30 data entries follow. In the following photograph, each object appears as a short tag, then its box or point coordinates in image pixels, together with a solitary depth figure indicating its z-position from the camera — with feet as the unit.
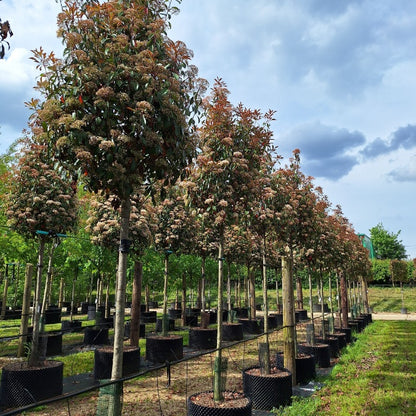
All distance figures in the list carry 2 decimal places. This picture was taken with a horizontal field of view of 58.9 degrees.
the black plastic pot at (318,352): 32.91
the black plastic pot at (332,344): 38.17
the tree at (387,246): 219.20
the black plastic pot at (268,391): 21.21
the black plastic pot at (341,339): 42.13
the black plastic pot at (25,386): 20.49
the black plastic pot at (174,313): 66.77
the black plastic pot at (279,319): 67.52
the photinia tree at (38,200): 25.96
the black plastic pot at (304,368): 27.50
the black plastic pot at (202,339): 39.49
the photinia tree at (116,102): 13.87
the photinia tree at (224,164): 23.12
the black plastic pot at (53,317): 67.97
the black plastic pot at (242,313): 77.66
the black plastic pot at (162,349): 32.47
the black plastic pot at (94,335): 41.26
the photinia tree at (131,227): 30.96
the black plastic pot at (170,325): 53.93
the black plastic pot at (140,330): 47.01
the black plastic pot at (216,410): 16.01
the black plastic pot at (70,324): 55.16
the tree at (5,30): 9.18
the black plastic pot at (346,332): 48.05
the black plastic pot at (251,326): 55.16
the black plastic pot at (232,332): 46.52
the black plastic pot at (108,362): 26.03
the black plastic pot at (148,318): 64.90
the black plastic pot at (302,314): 80.89
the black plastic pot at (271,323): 59.92
